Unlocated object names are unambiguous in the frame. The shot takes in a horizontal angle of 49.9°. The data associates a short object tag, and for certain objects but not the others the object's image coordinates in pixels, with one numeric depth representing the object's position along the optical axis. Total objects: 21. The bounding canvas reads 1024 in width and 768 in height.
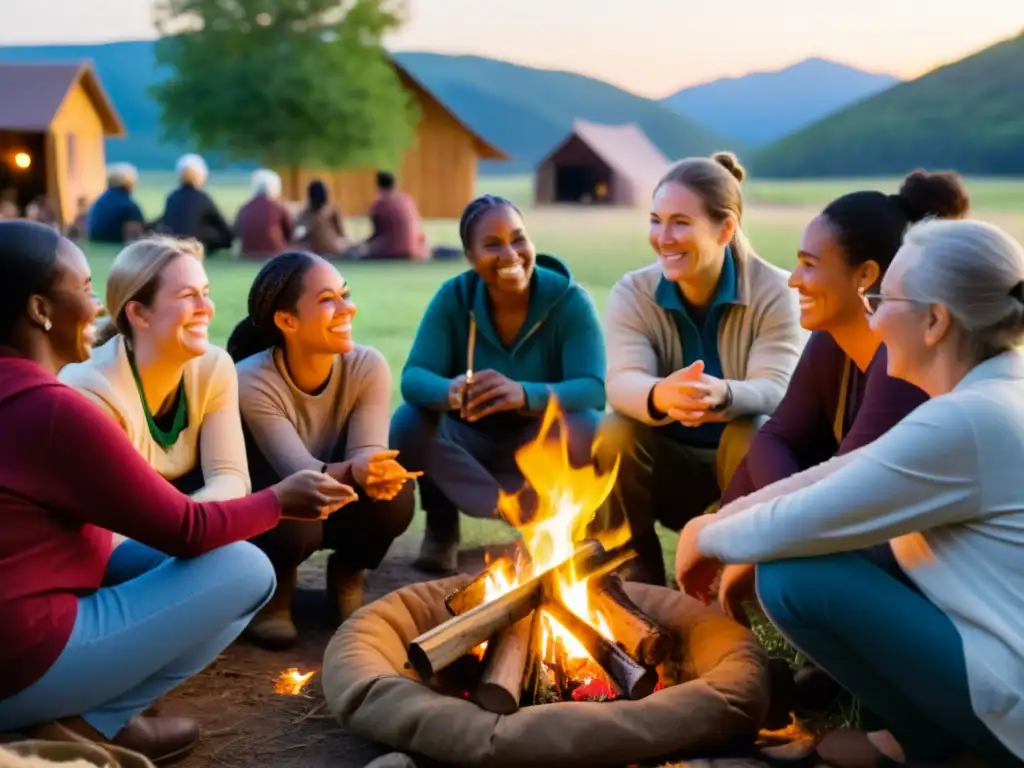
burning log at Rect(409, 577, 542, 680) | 2.85
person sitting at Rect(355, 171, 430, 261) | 15.05
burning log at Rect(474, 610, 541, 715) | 2.76
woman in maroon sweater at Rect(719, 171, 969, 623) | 3.16
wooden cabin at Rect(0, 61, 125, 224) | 19.64
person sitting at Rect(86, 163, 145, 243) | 15.78
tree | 22.33
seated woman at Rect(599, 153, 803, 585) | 3.96
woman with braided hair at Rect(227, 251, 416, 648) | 3.76
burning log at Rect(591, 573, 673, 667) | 3.02
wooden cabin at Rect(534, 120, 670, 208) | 22.52
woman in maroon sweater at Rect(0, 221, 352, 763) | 2.50
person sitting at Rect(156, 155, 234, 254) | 14.63
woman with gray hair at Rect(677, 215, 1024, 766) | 2.34
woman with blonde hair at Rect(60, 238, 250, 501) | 3.38
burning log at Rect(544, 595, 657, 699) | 2.85
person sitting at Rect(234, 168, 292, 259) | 14.86
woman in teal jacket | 4.27
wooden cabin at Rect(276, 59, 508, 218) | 23.52
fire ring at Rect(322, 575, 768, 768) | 2.60
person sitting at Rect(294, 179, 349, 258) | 15.09
